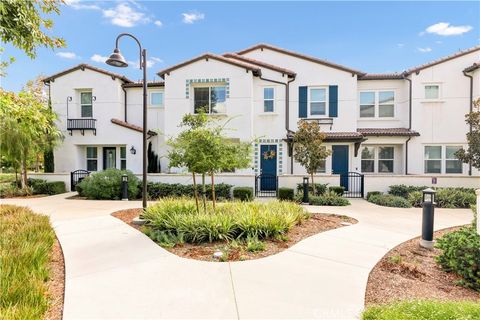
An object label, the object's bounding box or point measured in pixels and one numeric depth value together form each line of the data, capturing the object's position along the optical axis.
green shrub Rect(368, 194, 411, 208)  10.81
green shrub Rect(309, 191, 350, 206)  10.99
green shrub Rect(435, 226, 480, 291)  4.14
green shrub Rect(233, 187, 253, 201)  11.96
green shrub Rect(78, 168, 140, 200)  12.02
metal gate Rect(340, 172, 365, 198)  13.33
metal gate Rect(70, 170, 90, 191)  14.59
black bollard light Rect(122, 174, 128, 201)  11.97
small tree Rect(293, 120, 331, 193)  11.88
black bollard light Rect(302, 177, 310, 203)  11.29
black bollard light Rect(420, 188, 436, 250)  5.85
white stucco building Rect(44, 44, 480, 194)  14.95
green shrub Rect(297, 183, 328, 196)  12.67
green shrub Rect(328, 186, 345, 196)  12.55
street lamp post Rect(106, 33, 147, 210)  8.04
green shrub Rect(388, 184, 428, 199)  12.35
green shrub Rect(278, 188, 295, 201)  11.95
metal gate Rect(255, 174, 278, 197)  13.37
